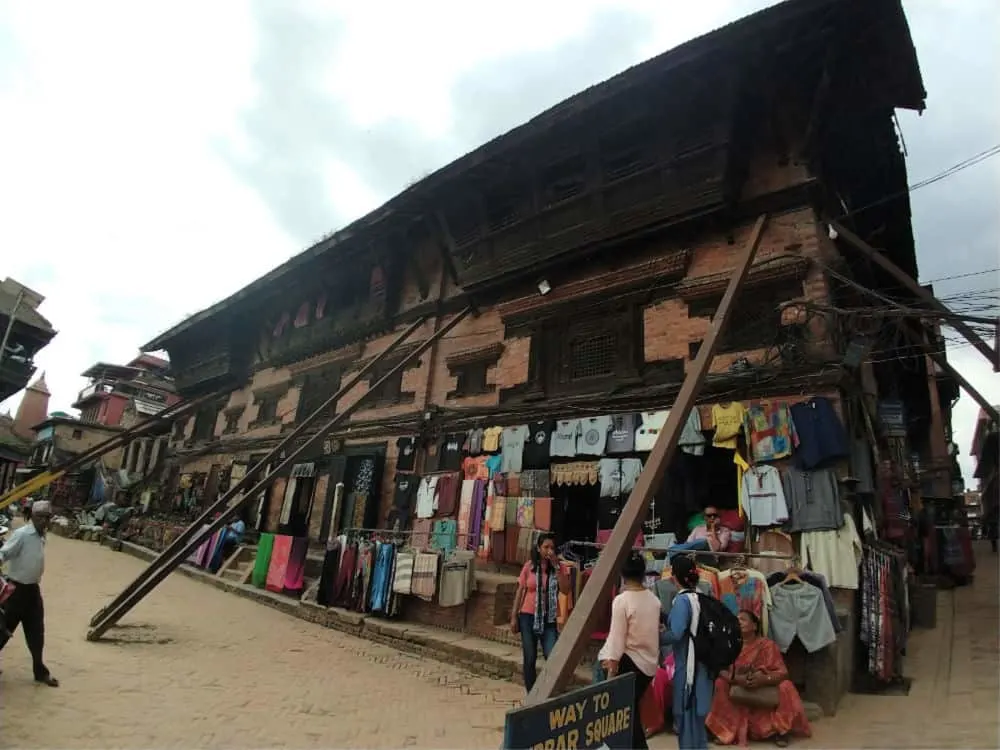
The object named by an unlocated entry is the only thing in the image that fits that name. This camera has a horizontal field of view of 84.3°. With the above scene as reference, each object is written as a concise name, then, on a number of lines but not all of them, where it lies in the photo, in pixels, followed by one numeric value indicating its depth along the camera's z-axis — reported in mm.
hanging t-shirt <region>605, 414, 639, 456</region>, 9484
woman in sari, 5535
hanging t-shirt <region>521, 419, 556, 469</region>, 10578
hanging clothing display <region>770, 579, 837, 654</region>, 6149
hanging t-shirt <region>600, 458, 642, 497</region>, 9235
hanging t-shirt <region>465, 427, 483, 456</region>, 11830
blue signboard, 2125
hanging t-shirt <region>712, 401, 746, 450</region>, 8383
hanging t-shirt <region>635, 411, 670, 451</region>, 9211
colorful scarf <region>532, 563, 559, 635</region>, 6461
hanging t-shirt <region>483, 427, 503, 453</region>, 11499
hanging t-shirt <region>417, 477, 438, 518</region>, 12117
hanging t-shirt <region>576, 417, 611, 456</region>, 9844
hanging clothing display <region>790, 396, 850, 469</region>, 7422
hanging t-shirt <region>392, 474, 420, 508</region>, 12852
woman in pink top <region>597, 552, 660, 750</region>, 4438
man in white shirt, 5750
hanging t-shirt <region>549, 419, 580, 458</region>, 10250
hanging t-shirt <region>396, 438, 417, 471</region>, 13234
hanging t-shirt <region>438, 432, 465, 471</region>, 12152
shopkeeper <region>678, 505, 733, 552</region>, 7906
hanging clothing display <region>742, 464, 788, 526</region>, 7652
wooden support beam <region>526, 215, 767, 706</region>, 2750
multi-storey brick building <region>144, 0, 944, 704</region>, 8664
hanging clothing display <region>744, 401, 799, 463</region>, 7852
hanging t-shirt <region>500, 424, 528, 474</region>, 10914
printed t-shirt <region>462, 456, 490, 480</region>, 11484
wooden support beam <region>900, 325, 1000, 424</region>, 7282
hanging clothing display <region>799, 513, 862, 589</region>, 6988
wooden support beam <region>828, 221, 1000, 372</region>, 7082
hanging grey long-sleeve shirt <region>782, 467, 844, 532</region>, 7215
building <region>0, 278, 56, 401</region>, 14688
